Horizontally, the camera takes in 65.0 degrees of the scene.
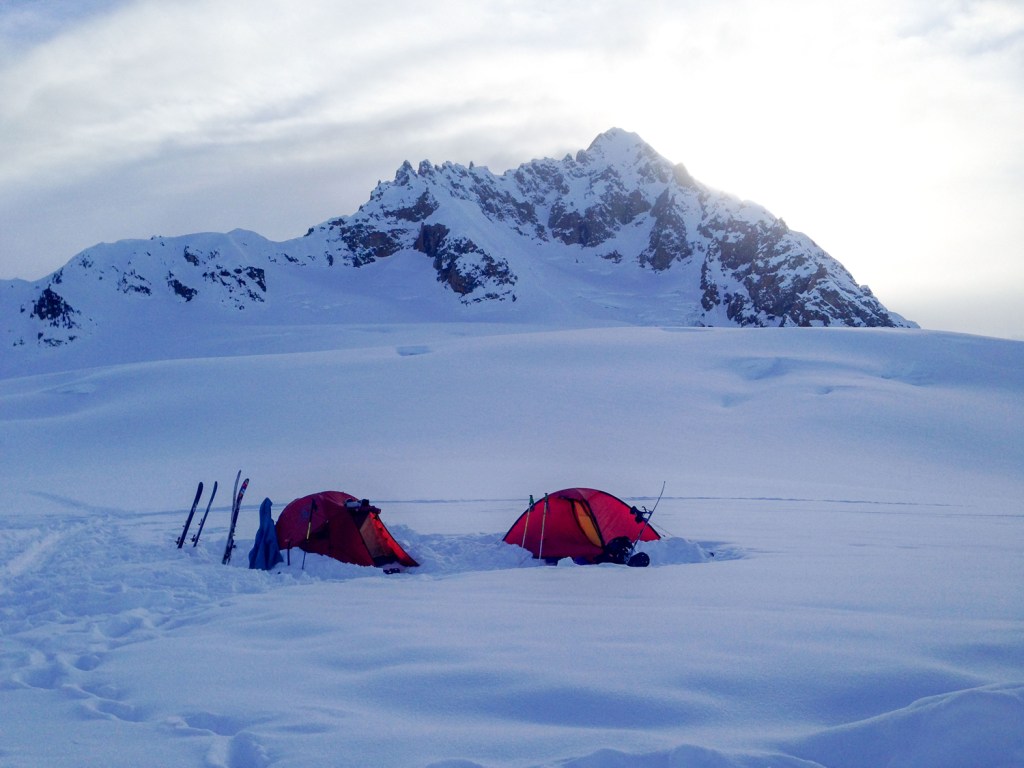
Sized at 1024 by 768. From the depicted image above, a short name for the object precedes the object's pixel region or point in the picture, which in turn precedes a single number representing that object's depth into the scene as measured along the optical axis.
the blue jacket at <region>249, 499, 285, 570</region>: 9.52
